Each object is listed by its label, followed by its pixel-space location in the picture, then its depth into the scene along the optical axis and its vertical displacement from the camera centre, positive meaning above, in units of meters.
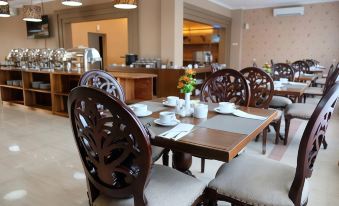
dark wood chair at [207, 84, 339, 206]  1.18 -0.62
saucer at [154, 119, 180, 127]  1.56 -0.36
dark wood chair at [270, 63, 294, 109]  4.64 -0.15
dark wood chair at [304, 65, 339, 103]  4.48 -0.49
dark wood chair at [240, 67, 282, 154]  2.97 -0.28
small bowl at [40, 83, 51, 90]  5.07 -0.46
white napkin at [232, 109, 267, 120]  1.78 -0.36
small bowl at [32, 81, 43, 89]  5.27 -0.45
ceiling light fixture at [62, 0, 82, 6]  4.71 +1.11
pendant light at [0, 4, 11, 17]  6.21 +1.25
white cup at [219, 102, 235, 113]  1.91 -0.33
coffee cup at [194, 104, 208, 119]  1.78 -0.33
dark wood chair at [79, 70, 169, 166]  2.08 -0.17
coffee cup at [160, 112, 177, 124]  1.57 -0.33
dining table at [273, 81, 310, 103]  3.27 -0.32
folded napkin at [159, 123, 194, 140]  1.37 -0.38
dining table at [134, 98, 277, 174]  1.25 -0.38
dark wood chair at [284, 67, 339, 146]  3.09 -0.58
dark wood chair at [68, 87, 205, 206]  1.02 -0.41
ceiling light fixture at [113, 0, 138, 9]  3.94 +0.91
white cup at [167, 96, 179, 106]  2.17 -0.31
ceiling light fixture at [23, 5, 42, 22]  6.02 +1.15
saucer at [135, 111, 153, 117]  1.81 -0.36
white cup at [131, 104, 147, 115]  1.82 -0.32
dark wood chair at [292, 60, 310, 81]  6.04 -0.06
